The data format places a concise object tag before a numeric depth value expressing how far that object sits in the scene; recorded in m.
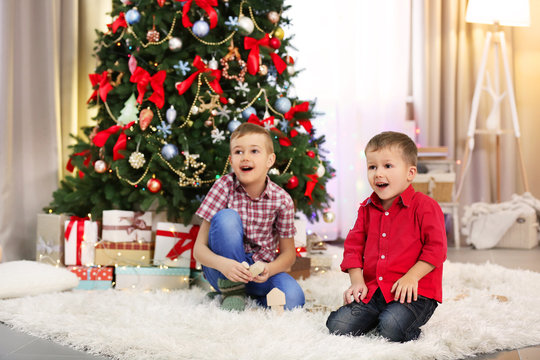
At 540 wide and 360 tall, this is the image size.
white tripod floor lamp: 3.98
